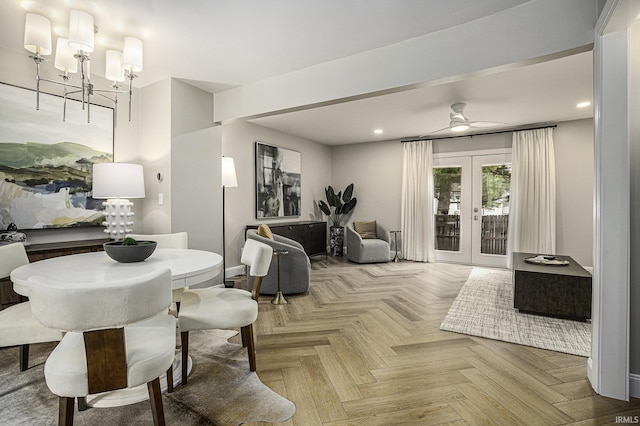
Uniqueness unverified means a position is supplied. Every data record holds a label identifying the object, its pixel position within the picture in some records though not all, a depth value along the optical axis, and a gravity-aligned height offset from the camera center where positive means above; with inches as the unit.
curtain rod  208.7 +58.5
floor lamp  164.4 +19.8
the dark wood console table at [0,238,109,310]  91.7 -13.0
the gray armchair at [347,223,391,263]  234.4 -26.8
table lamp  110.3 +8.2
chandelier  80.7 +45.7
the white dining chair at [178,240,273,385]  74.3 -23.6
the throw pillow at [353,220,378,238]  255.3 -12.9
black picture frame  211.9 +22.6
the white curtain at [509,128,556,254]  204.5 +13.5
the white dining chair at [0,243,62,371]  68.1 -25.4
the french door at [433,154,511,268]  225.3 +4.2
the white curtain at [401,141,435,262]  244.1 +9.0
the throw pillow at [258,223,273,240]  161.2 -9.8
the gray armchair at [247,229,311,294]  152.9 -29.4
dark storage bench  119.7 -30.4
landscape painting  108.9 +20.3
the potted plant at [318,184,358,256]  263.9 +4.4
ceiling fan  166.7 +52.9
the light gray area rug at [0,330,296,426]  64.7 -42.4
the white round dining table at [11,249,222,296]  63.4 -12.6
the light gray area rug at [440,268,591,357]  102.8 -41.3
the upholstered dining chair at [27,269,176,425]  44.2 -18.6
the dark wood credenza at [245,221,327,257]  210.2 -14.4
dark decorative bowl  74.7 -9.4
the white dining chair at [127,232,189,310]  111.8 -9.6
